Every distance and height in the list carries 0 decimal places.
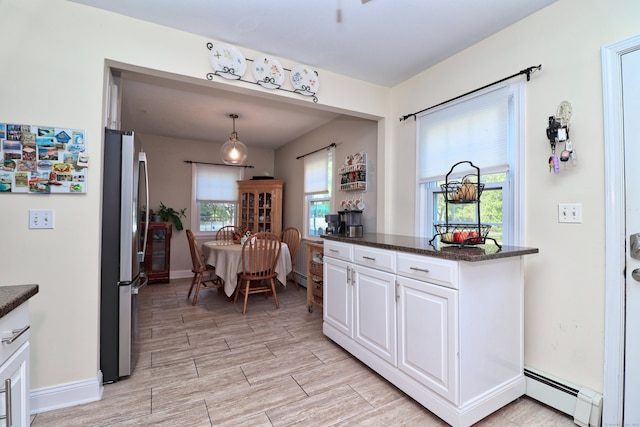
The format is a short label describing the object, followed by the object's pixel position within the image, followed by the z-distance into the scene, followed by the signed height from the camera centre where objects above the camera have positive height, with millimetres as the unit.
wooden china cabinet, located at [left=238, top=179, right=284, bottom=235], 5195 +212
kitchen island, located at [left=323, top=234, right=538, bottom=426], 1556 -639
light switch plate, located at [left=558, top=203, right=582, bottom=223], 1707 +44
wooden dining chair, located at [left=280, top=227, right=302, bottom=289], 4402 -384
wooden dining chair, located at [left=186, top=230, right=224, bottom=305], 3648 -652
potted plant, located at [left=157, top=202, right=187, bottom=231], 4969 +13
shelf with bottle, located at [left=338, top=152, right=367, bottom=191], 3439 +555
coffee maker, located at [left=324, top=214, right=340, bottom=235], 3377 -57
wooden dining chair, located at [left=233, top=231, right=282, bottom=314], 3441 -521
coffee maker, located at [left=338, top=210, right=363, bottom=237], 3293 -20
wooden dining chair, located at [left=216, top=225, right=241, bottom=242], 4590 -309
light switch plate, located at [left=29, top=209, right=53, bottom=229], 1717 -20
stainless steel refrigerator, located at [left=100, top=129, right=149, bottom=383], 1964 -271
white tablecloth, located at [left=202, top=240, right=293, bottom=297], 3502 -589
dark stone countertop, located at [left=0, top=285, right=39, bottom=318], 919 -292
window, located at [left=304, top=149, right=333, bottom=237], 4219 +424
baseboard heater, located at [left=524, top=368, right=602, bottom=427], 1583 -1051
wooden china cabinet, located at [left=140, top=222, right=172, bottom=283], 4695 -600
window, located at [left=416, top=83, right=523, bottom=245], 2025 +502
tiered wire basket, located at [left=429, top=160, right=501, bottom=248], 1796 -58
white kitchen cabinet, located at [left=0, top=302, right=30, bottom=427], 911 -522
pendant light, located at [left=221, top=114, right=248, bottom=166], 3525 +799
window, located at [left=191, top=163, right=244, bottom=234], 5309 +373
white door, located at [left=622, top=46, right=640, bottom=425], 1513 -48
